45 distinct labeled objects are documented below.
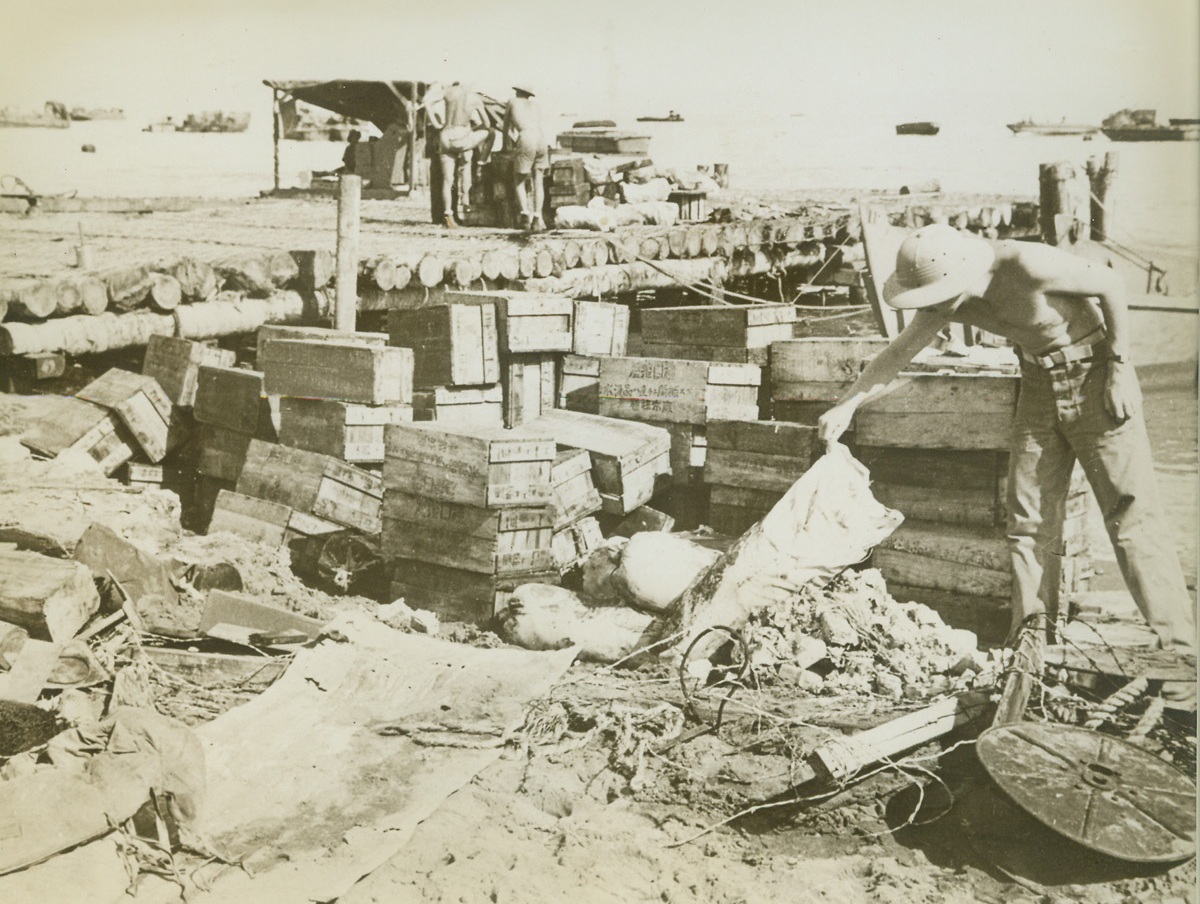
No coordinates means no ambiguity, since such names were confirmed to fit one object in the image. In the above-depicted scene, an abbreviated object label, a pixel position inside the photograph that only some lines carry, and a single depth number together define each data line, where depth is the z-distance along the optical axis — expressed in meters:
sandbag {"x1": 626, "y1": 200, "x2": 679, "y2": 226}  13.73
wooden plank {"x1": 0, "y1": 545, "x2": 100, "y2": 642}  4.71
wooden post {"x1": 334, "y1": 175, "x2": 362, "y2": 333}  8.02
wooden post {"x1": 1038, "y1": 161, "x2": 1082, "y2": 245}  9.91
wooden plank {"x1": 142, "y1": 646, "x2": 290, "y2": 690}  5.07
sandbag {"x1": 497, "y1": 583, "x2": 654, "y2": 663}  5.57
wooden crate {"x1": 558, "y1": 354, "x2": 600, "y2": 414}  7.84
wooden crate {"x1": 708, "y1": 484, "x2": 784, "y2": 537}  6.61
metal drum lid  3.58
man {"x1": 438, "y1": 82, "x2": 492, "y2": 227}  13.68
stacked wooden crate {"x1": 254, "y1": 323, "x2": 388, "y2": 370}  7.30
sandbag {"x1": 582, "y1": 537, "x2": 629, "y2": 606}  5.98
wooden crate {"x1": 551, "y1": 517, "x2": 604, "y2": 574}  6.69
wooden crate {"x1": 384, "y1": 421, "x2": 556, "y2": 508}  6.09
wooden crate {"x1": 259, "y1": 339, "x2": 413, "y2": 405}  6.91
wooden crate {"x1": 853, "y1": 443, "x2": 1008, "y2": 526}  5.85
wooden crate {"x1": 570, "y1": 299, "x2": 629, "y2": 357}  7.94
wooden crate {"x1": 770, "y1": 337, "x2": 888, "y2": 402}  6.67
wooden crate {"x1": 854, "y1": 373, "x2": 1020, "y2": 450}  5.75
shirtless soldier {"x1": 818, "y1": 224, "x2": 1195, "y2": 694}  4.54
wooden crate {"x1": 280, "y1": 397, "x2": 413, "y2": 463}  6.96
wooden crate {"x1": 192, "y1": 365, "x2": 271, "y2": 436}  7.29
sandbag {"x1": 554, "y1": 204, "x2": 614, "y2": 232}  12.77
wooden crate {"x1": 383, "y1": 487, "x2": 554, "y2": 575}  6.16
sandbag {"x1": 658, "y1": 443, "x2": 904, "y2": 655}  5.32
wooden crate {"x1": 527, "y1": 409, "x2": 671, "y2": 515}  6.94
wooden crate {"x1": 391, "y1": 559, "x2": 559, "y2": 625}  6.21
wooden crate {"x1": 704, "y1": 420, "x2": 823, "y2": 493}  6.45
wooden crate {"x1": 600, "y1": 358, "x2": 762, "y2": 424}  7.20
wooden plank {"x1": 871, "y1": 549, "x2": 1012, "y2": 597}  5.86
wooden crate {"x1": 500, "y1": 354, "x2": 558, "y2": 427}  7.81
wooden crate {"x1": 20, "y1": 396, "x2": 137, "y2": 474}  6.87
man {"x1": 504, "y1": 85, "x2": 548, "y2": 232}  12.21
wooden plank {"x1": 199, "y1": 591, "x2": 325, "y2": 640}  5.52
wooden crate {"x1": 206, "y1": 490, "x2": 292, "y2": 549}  6.95
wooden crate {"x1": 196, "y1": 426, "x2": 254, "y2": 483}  7.45
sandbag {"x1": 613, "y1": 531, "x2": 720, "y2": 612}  5.75
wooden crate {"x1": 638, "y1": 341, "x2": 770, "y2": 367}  7.35
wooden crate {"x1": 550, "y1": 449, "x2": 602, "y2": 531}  6.64
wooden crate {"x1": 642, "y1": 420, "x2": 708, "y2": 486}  7.36
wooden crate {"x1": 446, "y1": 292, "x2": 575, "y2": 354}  7.66
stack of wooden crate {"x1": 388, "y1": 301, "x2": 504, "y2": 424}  7.50
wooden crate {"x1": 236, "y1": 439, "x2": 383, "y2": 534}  6.93
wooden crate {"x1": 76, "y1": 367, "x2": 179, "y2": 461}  7.25
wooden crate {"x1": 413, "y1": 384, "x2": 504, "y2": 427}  7.50
